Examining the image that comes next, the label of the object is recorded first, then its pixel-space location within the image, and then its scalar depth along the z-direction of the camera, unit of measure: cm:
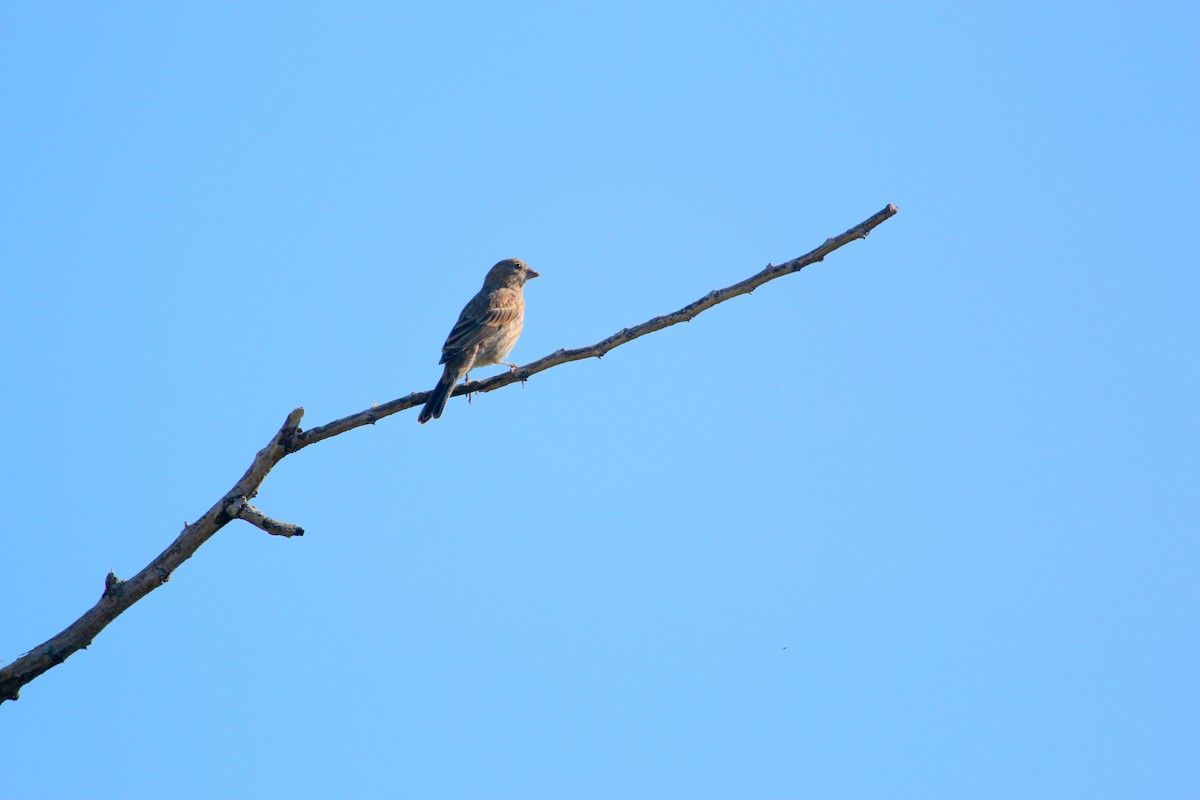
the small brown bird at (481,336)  1952
